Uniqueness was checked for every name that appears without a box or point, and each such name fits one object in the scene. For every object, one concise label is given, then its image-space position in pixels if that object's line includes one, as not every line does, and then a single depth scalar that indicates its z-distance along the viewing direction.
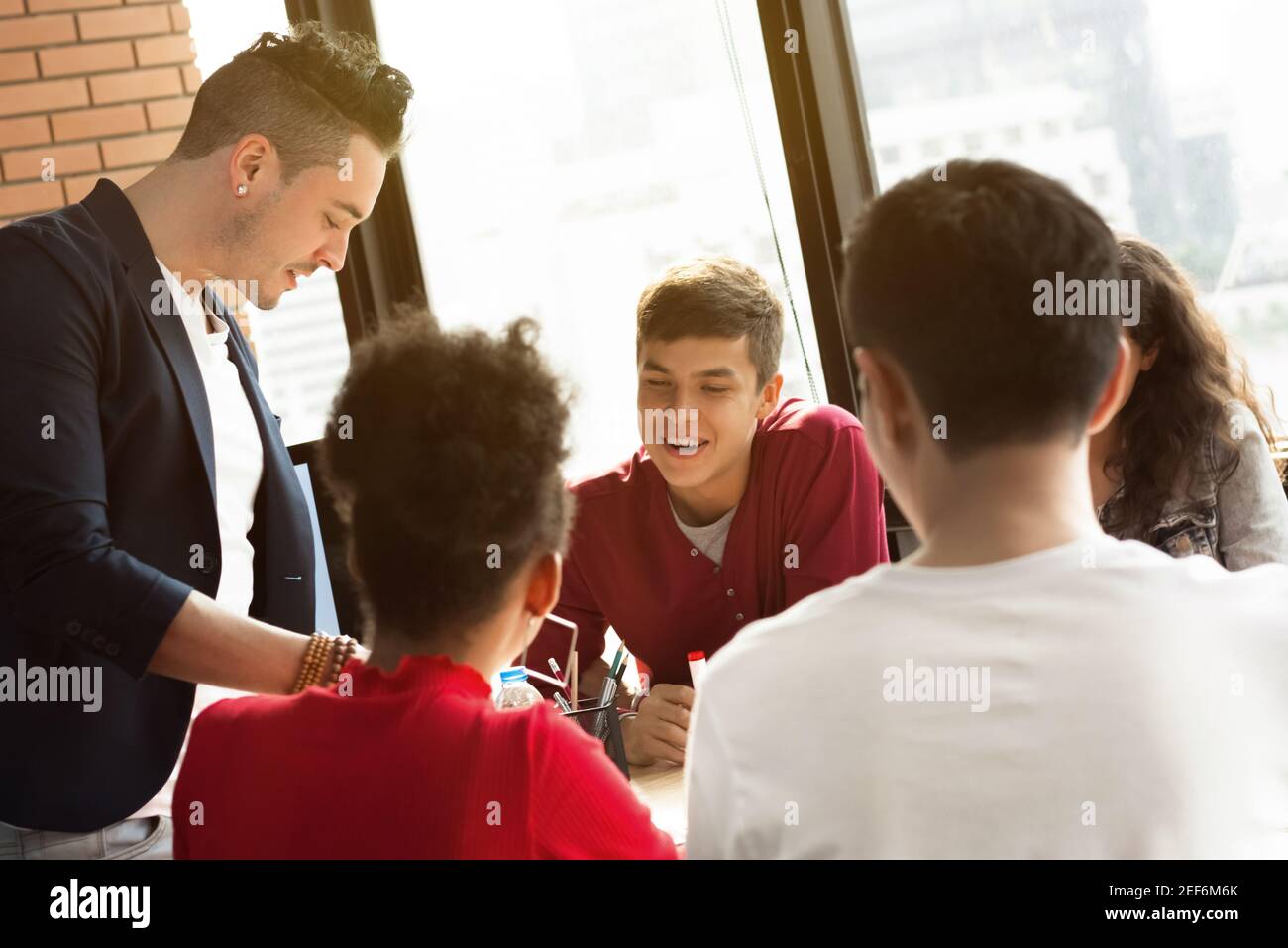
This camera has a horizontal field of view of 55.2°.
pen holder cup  1.67
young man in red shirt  2.09
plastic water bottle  1.72
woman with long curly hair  1.84
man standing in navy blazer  1.43
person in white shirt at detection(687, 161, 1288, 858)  0.83
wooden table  1.51
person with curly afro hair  0.98
